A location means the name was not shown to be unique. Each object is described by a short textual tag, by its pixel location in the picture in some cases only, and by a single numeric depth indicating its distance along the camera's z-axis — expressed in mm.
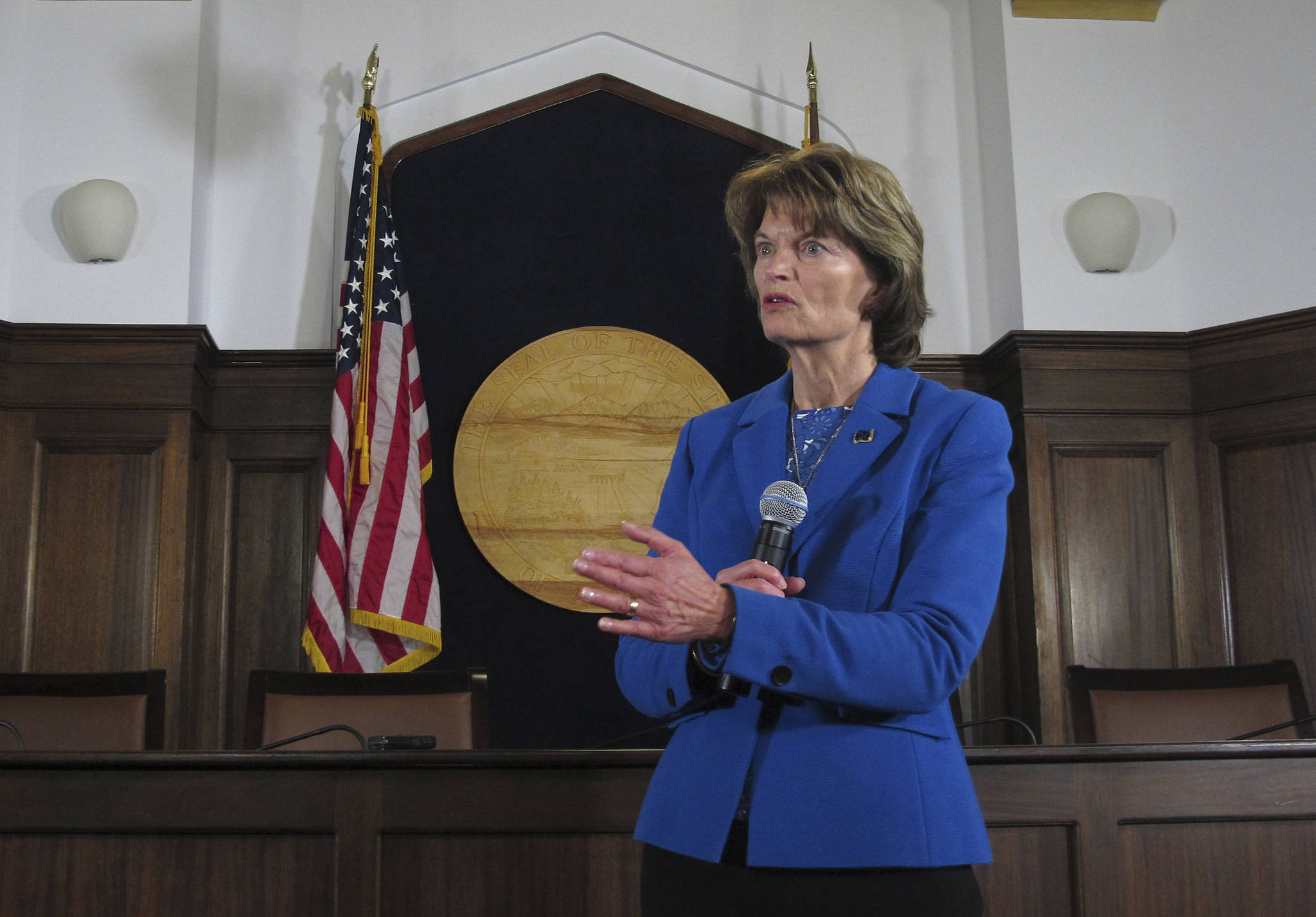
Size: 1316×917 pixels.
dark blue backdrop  4719
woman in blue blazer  1101
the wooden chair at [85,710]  2924
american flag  4344
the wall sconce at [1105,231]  4668
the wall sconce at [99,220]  4438
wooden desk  2021
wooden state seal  4688
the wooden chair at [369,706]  2906
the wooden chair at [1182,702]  3008
